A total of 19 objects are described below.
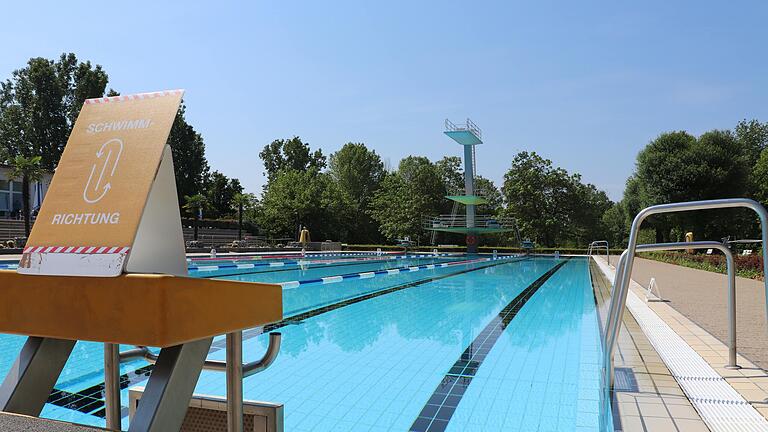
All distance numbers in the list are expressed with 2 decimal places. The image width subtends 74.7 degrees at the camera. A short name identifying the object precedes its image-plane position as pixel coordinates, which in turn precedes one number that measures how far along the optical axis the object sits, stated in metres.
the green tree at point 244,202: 34.12
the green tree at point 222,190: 43.50
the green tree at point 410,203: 38.25
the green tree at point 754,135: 41.84
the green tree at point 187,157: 41.66
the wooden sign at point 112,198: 1.08
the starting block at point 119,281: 0.96
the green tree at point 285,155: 52.34
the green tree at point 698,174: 28.97
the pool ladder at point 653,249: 2.64
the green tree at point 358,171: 47.62
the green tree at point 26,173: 22.55
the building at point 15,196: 27.70
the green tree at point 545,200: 36.62
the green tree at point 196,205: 32.22
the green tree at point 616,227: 45.69
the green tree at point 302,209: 35.31
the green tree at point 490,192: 42.53
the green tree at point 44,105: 36.44
